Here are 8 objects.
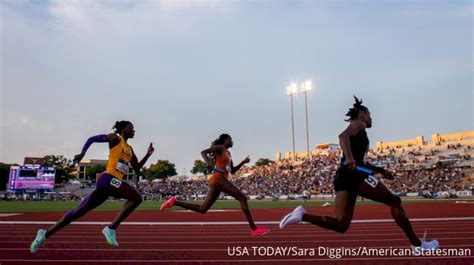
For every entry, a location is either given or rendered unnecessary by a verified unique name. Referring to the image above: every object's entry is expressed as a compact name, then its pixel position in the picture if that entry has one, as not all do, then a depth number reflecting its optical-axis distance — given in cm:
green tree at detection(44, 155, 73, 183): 9169
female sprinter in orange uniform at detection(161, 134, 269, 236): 743
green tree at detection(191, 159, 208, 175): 14475
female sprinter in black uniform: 524
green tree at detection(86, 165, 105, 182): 12006
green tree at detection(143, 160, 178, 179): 13075
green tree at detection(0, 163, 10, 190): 8931
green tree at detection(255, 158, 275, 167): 13488
